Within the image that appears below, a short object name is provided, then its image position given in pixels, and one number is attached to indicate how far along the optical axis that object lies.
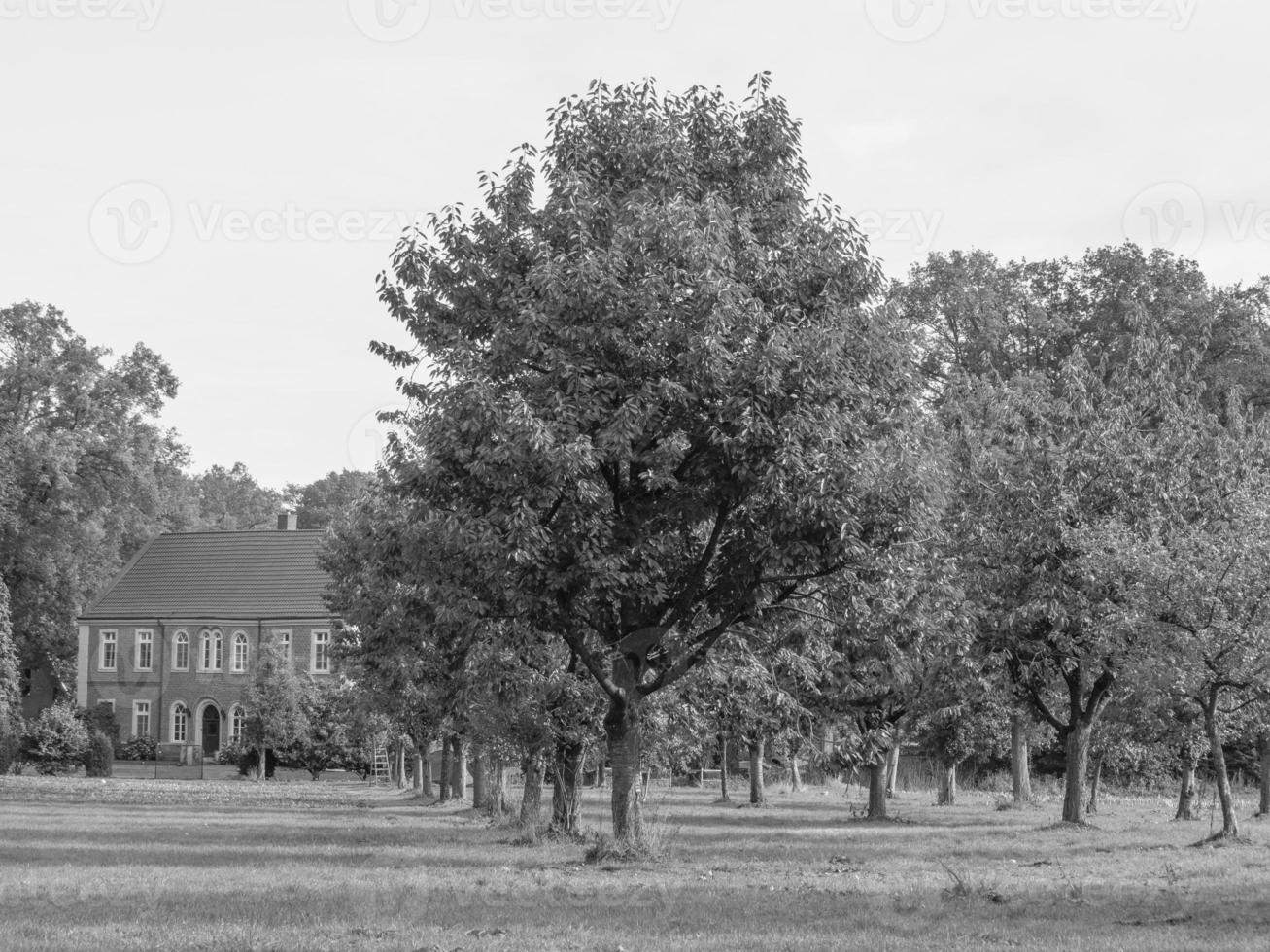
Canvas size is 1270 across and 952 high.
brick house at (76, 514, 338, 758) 76.44
